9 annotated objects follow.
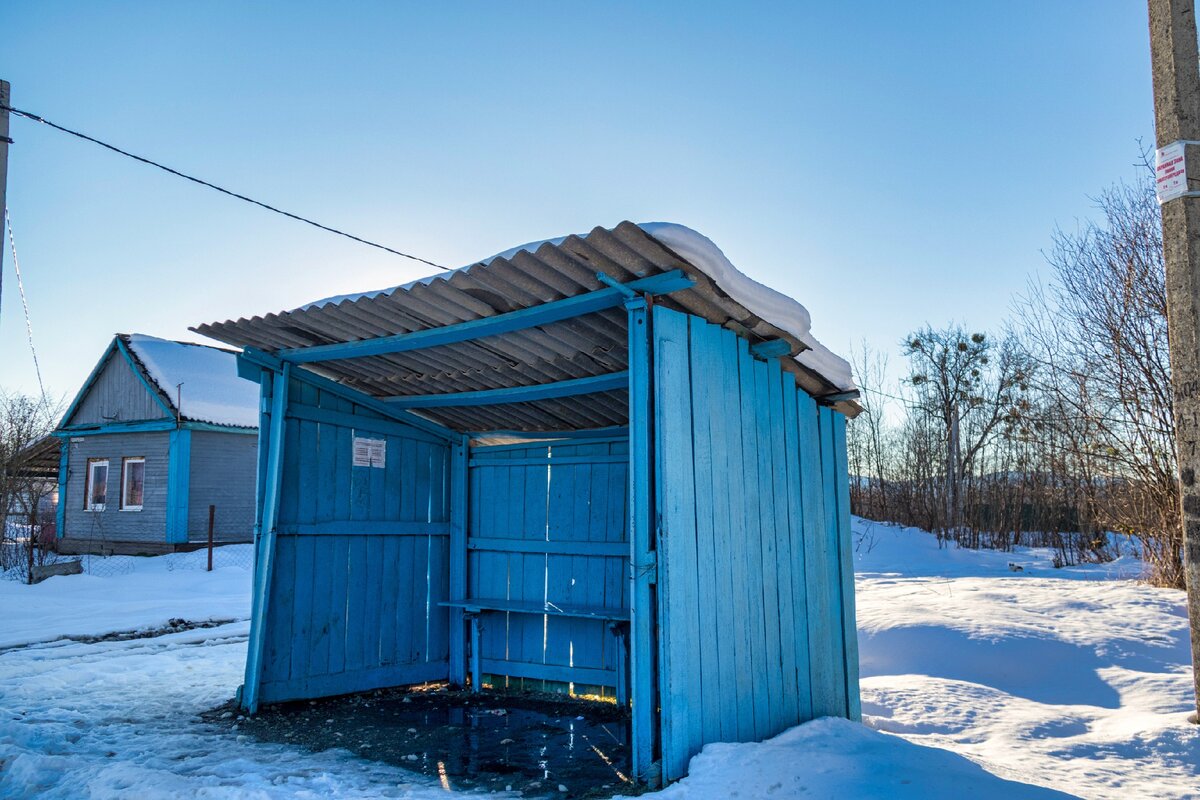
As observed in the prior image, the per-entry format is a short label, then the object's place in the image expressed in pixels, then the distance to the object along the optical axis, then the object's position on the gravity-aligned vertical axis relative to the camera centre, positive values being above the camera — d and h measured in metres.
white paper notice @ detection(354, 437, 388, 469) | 6.69 +0.43
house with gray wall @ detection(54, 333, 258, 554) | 17.89 +1.22
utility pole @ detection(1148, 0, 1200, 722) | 4.72 +1.70
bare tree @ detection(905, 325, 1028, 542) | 25.36 +3.45
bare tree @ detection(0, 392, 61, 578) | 16.22 +0.74
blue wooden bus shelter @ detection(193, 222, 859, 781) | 4.13 +0.05
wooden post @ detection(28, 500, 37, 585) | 14.14 -0.59
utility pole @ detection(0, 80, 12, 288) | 5.62 +2.53
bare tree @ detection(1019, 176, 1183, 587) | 10.59 +1.49
